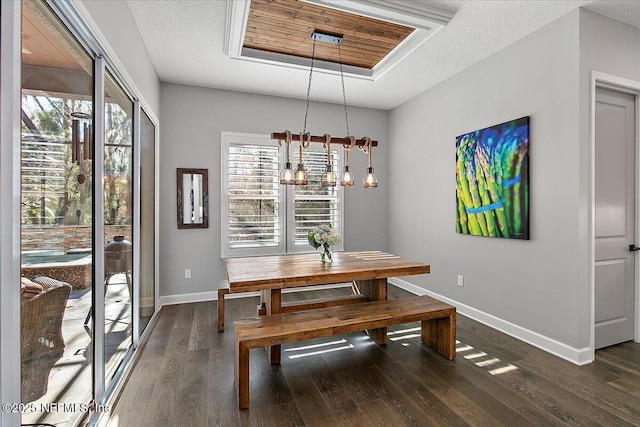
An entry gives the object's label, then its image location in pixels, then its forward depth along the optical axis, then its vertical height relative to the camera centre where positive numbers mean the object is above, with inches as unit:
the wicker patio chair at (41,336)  48.7 -21.2
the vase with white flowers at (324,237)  113.7 -9.0
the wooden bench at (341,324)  81.9 -32.9
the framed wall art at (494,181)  116.7 +13.0
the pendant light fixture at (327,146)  106.3 +23.8
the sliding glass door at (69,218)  49.4 -1.1
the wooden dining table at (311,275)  95.8 -20.0
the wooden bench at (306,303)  114.2 -34.4
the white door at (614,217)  108.5 -1.6
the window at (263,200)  171.2 +7.3
